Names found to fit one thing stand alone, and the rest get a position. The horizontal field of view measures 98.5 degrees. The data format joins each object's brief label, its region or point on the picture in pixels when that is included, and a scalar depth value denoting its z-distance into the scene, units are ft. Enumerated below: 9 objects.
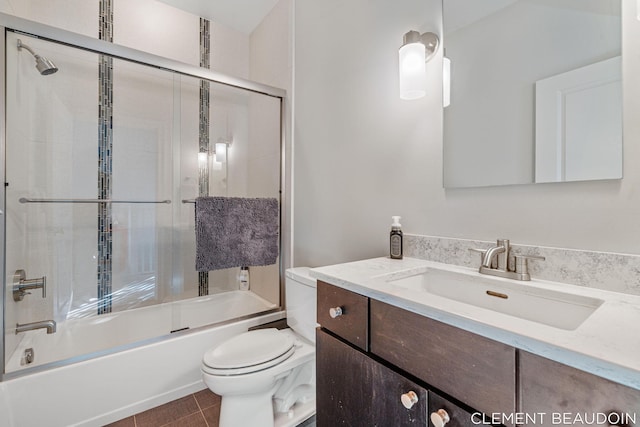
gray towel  5.36
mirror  2.47
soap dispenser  3.84
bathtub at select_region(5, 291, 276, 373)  4.82
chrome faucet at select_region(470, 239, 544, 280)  2.72
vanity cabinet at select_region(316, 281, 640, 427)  1.35
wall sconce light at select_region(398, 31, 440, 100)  3.64
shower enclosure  4.85
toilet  3.92
